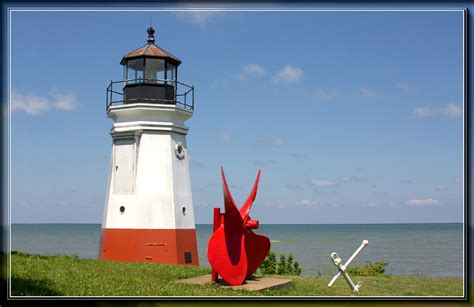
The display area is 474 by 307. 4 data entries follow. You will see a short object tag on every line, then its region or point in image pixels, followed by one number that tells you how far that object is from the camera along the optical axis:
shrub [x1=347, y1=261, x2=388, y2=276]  17.84
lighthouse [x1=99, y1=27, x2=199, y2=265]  17.31
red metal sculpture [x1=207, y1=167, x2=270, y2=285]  12.35
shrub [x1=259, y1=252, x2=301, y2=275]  19.81
